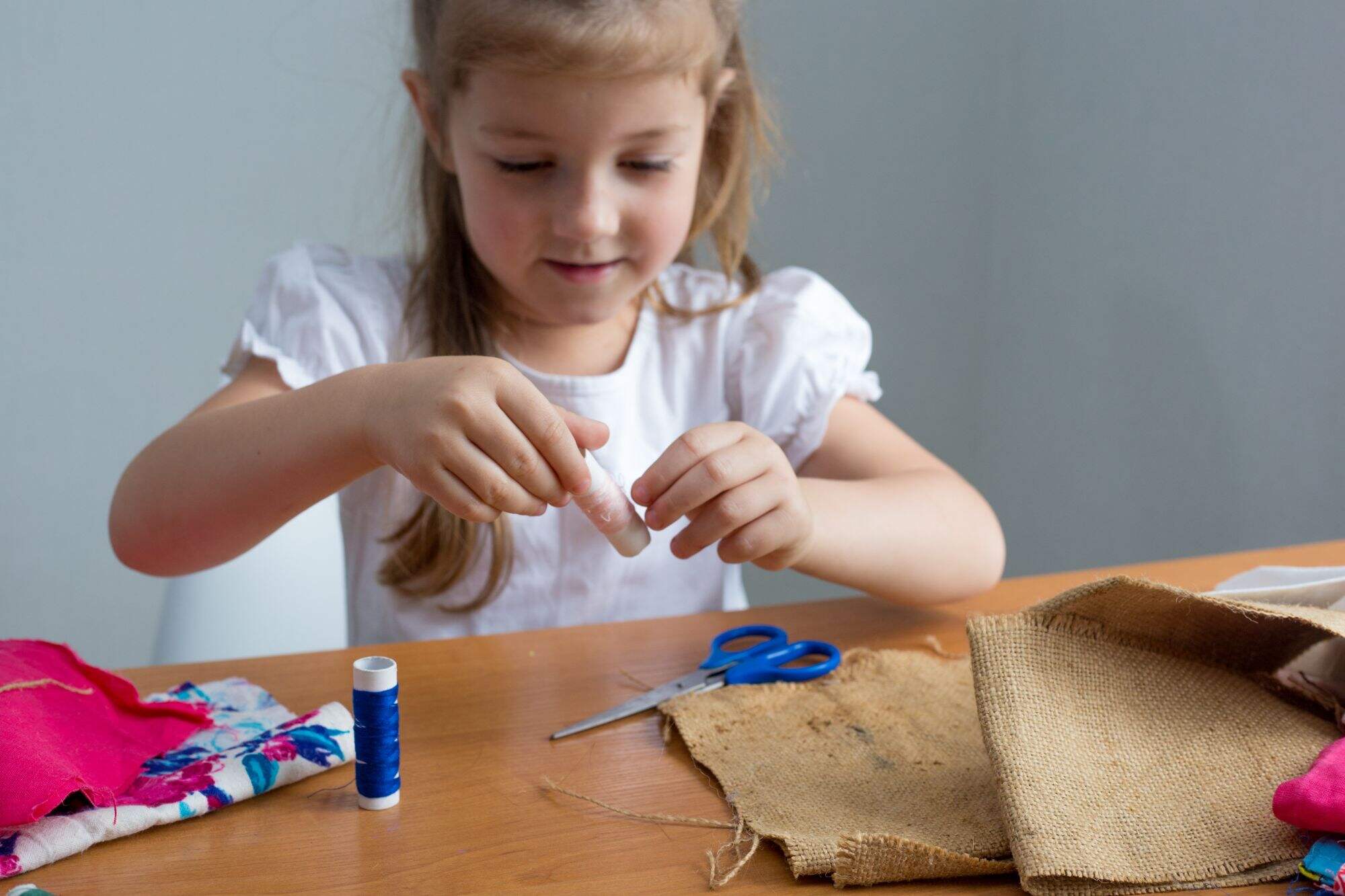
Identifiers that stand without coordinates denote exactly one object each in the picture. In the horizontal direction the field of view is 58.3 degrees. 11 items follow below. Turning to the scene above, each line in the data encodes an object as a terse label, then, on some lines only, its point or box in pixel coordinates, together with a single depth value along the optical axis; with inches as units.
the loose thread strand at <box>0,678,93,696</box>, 20.4
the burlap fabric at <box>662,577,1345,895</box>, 18.7
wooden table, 18.6
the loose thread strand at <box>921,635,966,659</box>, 28.3
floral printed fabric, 18.6
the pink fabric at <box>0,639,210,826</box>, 18.6
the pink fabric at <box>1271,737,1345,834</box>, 18.5
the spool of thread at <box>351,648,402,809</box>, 20.0
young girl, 25.1
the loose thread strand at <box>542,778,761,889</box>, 18.8
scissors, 24.5
